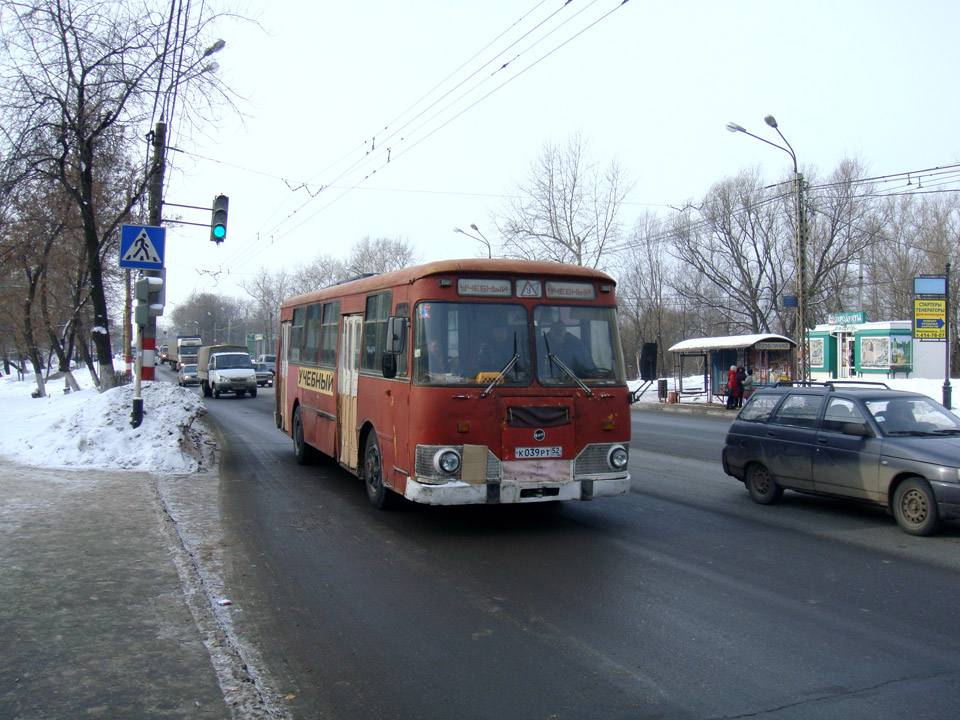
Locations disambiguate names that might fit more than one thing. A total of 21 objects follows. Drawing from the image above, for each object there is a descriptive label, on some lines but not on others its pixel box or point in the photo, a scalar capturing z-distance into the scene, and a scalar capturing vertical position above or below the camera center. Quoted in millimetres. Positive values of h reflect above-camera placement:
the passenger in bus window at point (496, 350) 8164 +53
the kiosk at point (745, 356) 29844 +45
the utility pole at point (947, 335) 23484 +689
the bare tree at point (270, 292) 85250 +6851
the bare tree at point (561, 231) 47875 +7519
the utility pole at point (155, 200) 14797 +3049
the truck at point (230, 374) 37500 -959
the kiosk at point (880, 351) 34500 +297
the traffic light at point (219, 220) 14922 +2471
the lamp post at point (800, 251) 25256 +3429
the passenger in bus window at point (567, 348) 8453 +81
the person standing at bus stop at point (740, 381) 30152 -916
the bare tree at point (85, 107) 16906 +5408
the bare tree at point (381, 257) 70812 +8676
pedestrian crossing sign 12930 +1734
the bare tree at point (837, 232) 44969 +7115
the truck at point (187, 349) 67312 +315
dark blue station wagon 8102 -1011
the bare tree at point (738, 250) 47625 +6508
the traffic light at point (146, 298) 13281 +915
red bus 7949 -311
